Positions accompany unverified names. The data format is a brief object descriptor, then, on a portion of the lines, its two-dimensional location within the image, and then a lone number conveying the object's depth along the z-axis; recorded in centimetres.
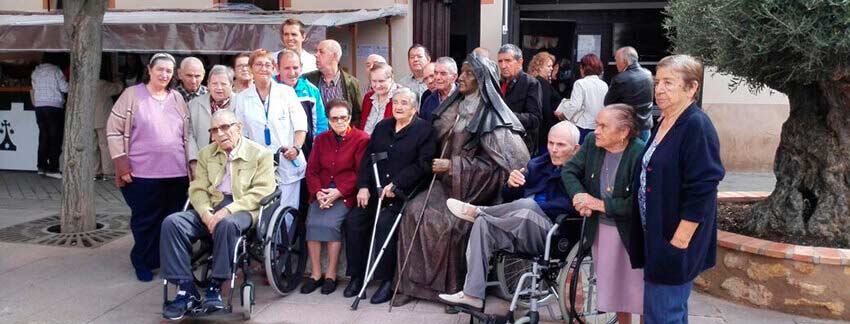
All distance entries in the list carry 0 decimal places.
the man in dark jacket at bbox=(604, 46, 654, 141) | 639
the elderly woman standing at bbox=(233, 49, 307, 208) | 587
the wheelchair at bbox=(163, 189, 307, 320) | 509
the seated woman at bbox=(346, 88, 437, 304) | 547
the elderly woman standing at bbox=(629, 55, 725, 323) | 347
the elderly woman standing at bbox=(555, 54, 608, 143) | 753
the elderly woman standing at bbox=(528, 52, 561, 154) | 741
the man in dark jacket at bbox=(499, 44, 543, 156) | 634
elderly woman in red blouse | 564
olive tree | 462
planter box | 500
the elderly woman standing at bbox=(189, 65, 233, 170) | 593
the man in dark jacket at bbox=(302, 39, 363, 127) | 664
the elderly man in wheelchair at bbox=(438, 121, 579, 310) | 473
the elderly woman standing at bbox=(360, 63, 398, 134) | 627
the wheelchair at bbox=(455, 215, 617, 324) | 454
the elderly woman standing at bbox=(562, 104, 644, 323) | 419
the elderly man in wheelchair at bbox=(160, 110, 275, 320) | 500
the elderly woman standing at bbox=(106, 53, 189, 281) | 579
